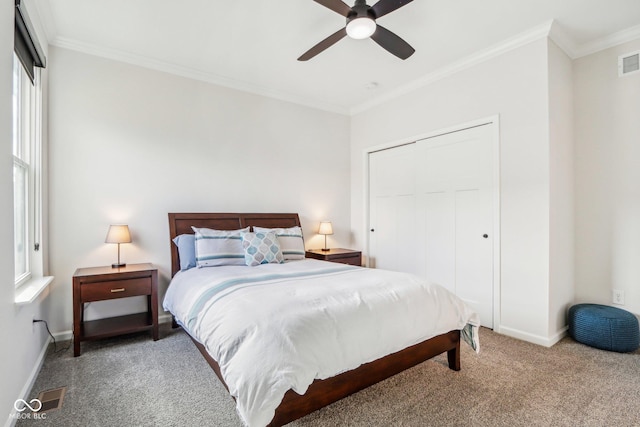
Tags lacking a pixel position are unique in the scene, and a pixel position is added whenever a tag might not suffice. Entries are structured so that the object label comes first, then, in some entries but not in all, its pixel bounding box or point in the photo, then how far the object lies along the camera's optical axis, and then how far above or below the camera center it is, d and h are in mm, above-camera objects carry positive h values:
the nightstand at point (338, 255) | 4141 -578
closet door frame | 3148 -42
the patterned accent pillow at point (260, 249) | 3164 -372
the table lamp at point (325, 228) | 4387 -218
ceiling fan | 2068 +1325
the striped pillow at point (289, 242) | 3521 -332
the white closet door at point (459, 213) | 3285 -11
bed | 1529 -766
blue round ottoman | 2613 -994
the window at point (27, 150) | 2262 +506
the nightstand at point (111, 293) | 2602 -691
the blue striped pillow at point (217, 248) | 3068 -348
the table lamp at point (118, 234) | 2897 -195
